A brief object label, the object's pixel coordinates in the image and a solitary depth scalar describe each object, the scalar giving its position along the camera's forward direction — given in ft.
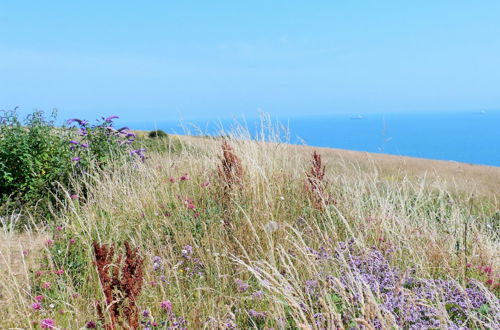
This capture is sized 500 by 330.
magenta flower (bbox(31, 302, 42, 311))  9.09
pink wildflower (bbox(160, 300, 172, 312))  8.49
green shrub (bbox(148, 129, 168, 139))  51.73
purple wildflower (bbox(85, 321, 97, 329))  7.80
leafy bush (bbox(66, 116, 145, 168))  22.36
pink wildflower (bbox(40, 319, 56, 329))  8.26
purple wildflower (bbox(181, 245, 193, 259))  11.81
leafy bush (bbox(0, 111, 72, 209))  21.74
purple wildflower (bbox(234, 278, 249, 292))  9.46
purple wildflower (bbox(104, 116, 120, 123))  24.27
